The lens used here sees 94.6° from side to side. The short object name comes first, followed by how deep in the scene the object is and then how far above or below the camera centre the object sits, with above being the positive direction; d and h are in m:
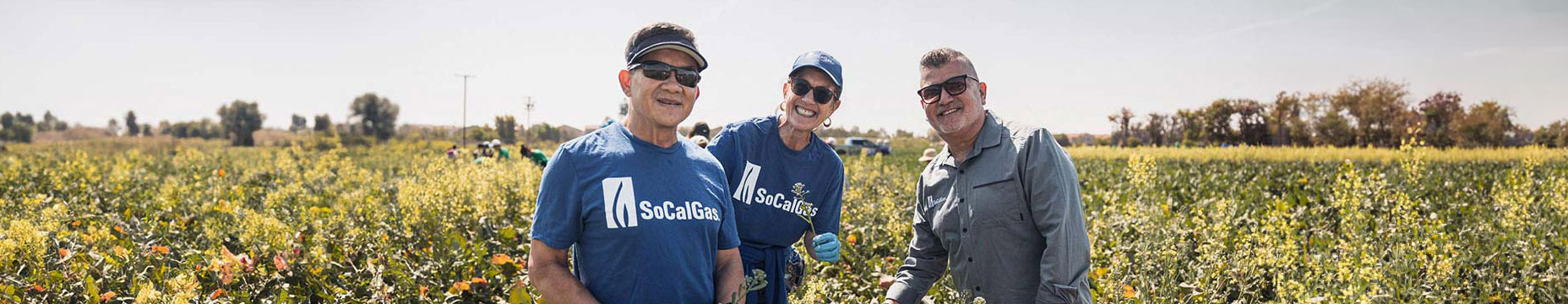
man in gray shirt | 2.23 -0.19
